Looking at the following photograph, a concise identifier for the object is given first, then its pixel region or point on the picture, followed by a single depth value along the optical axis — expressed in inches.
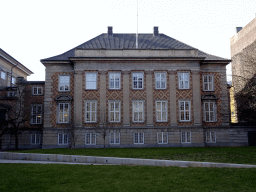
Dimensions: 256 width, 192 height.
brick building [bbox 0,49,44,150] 1350.9
